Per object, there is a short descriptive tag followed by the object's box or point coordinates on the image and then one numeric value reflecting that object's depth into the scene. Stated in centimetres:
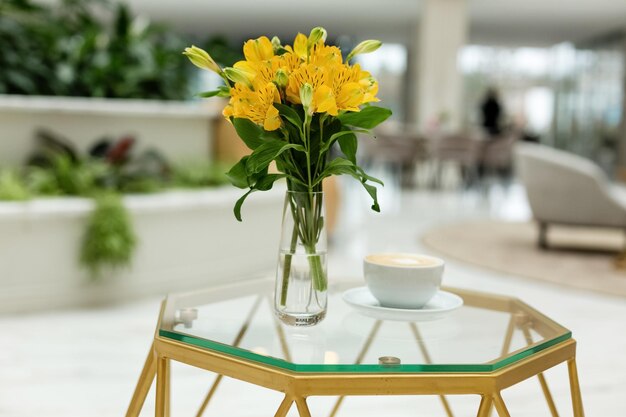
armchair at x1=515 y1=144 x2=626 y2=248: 617
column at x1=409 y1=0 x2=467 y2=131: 1376
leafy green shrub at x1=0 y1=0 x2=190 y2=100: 531
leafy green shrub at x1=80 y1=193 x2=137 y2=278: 407
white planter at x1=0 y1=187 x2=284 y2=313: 398
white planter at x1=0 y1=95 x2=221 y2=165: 480
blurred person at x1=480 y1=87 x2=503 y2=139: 1537
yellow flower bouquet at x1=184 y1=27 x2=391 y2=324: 154
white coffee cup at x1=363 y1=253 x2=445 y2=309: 177
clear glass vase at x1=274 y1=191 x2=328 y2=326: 164
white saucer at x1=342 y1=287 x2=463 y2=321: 177
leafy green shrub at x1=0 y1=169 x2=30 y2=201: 401
